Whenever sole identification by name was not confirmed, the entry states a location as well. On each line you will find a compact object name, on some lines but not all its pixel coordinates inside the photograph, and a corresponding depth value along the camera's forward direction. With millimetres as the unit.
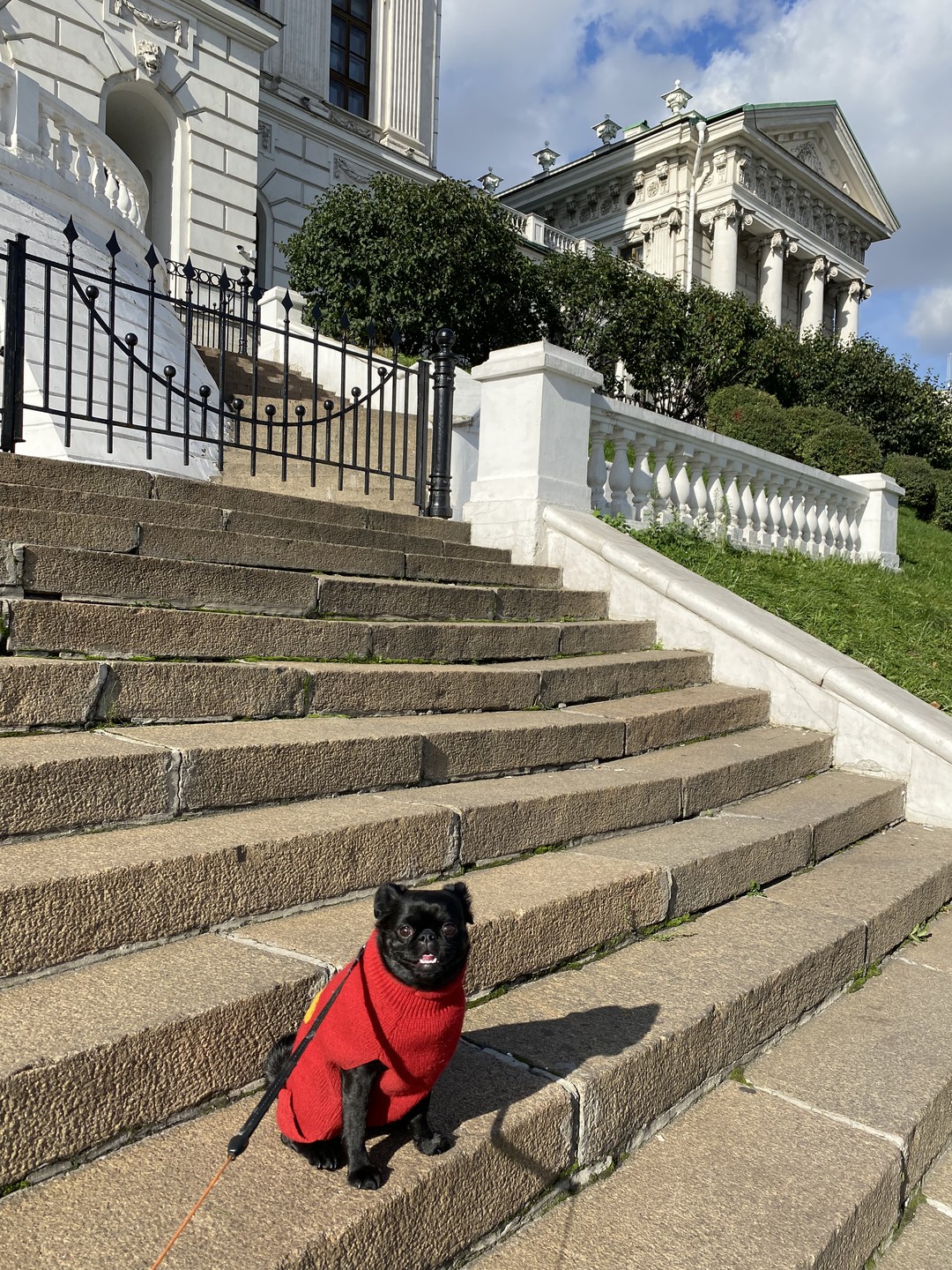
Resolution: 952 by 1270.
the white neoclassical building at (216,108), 11016
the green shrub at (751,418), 15656
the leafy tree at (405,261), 15977
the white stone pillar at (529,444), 6906
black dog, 1676
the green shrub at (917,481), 19391
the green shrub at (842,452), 14961
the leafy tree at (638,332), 19797
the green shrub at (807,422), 15469
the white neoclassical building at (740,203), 35500
